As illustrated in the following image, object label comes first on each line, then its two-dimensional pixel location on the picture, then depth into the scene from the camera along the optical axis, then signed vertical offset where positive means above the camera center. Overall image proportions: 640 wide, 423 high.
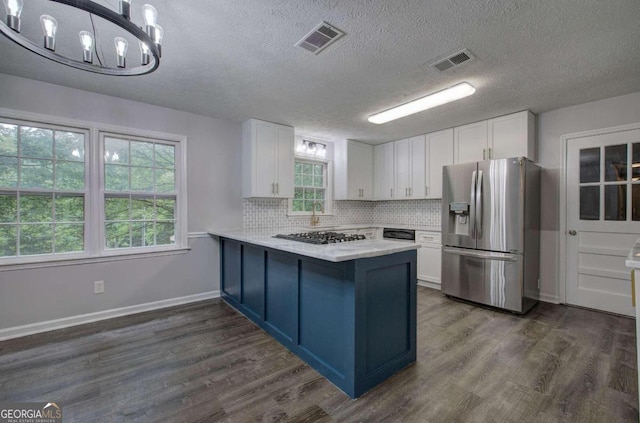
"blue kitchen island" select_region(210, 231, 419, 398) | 1.86 -0.73
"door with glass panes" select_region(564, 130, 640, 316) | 3.08 -0.09
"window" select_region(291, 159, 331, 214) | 4.82 +0.39
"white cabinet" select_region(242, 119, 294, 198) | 3.87 +0.71
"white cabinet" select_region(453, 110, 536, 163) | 3.46 +0.93
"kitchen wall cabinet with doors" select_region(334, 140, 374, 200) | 4.98 +0.70
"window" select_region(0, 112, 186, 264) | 2.73 +0.18
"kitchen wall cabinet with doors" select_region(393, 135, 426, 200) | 4.62 +0.70
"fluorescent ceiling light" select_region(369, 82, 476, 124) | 2.72 +1.15
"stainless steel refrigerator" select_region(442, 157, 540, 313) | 3.20 -0.28
